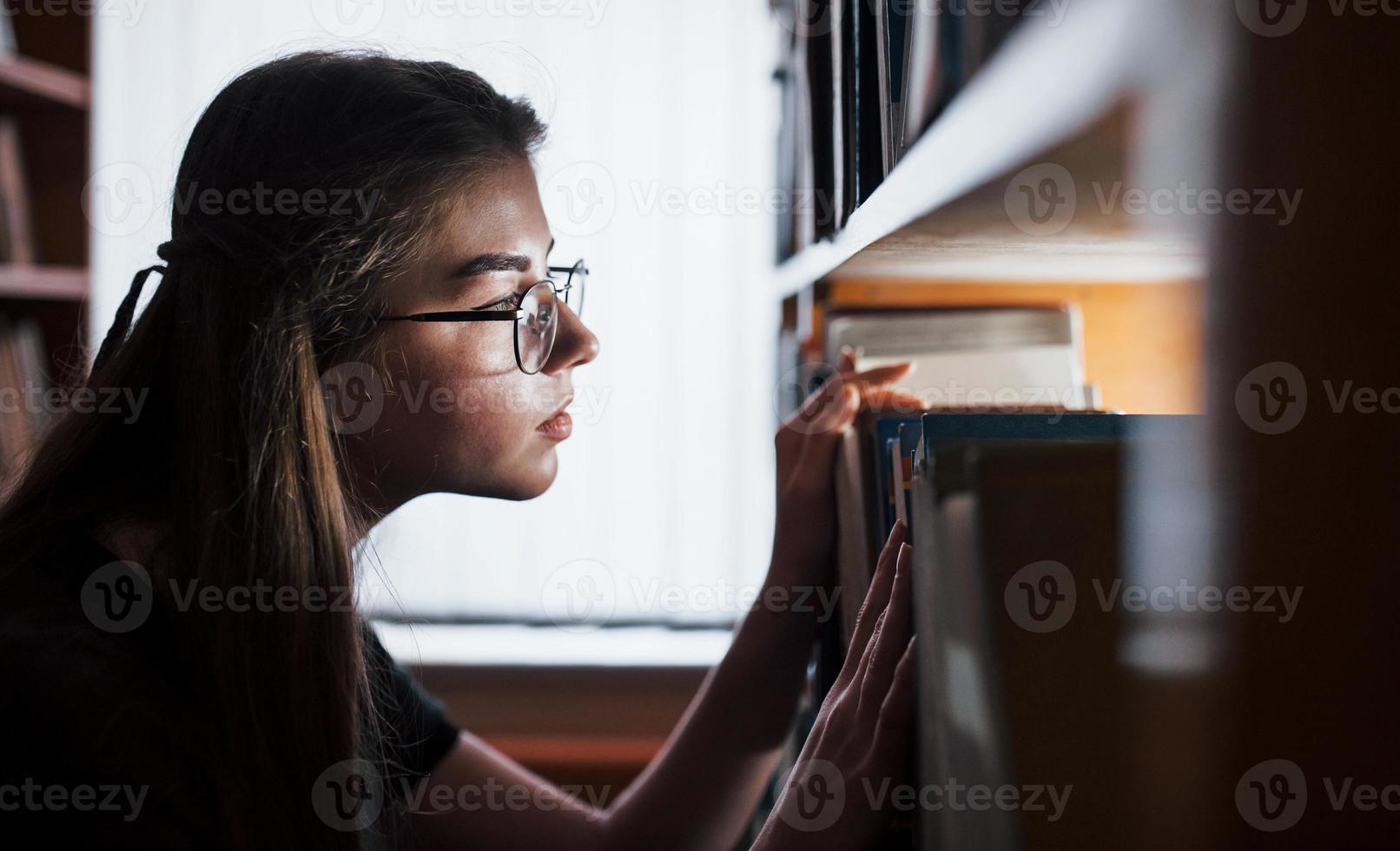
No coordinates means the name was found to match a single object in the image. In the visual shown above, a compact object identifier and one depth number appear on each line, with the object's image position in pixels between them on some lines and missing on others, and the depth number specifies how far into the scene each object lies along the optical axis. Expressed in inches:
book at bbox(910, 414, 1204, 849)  13.4
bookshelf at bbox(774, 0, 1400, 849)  10.9
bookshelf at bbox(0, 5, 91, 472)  71.4
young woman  22.8
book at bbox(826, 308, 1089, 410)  34.8
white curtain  76.3
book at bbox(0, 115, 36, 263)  72.0
